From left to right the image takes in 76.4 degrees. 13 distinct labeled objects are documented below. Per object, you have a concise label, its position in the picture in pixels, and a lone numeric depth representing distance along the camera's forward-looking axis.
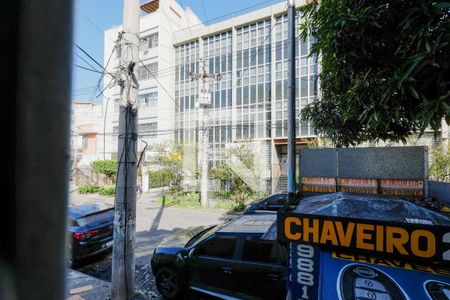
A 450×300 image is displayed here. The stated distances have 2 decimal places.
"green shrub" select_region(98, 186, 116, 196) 21.62
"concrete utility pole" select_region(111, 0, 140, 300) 5.12
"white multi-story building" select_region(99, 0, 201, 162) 27.42
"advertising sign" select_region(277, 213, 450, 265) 2.03
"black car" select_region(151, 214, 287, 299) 4.50
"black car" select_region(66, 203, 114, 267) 6.98
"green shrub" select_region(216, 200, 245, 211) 15.22
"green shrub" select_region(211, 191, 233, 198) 17.56
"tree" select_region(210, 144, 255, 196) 17.00
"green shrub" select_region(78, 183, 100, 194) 23.02
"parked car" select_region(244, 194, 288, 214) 10.00
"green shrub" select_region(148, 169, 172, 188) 20.00
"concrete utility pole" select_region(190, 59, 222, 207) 16.19
